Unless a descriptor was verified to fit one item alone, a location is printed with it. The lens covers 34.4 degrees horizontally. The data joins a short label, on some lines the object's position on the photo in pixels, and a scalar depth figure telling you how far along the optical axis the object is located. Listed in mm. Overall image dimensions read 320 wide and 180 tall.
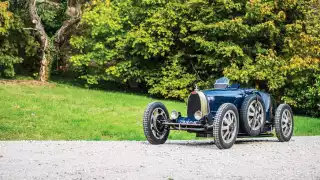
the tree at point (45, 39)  33344
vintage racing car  11586
